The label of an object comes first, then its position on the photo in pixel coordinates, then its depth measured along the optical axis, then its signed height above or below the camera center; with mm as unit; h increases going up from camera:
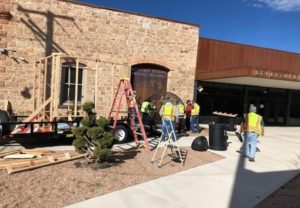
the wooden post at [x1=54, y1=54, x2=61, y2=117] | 7318 +243
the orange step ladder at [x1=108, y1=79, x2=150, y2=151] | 7672 -272
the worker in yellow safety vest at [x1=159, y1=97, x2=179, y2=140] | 8520 -721
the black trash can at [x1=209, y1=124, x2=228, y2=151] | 8277 -1401
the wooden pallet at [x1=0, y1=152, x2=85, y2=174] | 5289 -1831
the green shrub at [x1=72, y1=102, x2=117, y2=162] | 5696 -1174
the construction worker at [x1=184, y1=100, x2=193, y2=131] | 11907 -953
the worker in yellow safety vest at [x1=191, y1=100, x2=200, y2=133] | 11382 -1056
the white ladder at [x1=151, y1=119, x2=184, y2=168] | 6437 -1735
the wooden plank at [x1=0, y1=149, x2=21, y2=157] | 6294 -1859
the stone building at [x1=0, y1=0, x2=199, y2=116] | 10118 +2181
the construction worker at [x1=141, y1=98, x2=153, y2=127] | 10050 -787
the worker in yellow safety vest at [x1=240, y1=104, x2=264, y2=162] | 7302 -939
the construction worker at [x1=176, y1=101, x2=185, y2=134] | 10921 -992
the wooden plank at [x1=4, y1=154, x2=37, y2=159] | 5996 -1823
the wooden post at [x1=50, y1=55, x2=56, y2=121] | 7581 -215
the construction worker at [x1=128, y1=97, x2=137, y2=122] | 7950 -518
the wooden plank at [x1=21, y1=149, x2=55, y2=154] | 6508 -1824
